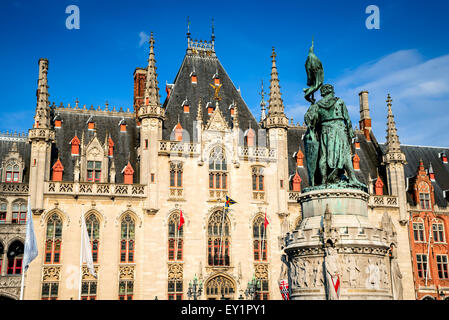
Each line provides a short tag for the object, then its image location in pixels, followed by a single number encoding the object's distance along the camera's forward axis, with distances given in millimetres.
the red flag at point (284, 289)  24619
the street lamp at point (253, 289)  41656
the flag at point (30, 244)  27242
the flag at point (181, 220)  40416
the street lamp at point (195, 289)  40656
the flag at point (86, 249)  30228
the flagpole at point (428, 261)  47312
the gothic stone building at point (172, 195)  39938
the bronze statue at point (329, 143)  18438
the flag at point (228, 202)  40906
